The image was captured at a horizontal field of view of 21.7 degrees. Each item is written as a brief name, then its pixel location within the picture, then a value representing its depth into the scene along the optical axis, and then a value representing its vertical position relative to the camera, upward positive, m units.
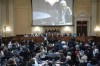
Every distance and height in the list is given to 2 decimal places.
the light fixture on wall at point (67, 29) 32.12 +0.01
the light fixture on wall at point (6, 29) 30.27 +0.05
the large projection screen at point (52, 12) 32.22 +2.11
